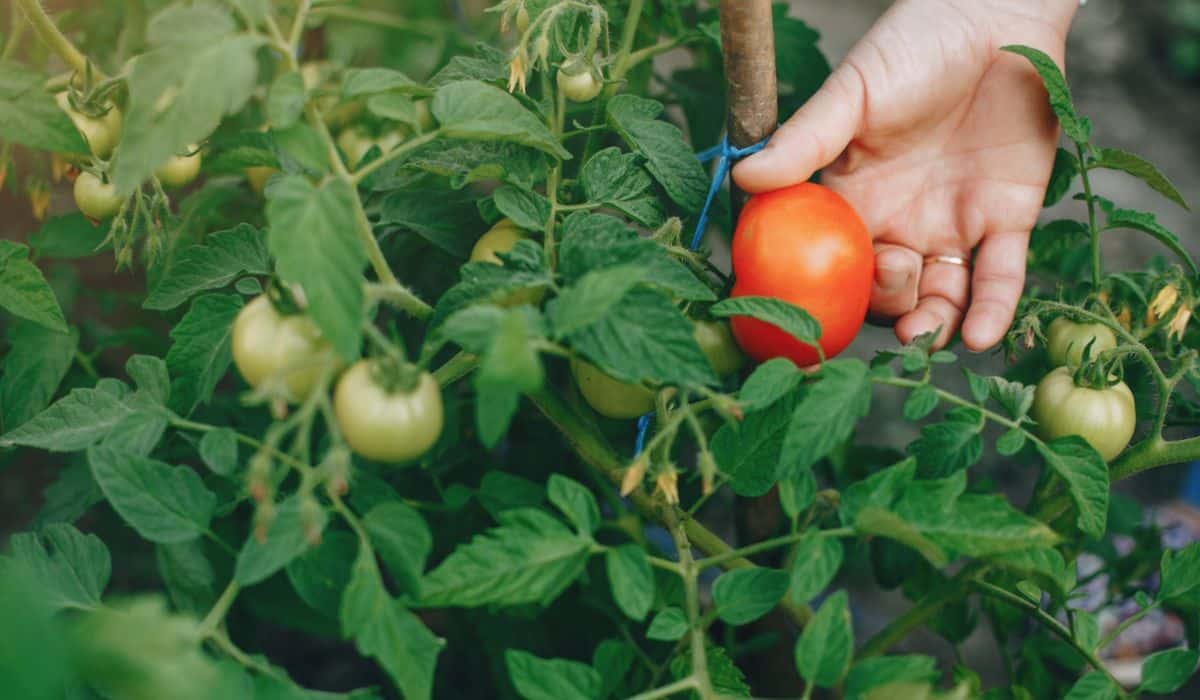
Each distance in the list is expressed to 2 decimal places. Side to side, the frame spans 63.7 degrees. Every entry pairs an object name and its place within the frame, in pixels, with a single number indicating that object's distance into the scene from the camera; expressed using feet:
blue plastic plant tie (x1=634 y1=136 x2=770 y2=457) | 3.16
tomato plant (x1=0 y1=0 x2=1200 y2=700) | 2.02
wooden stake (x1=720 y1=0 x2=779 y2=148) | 2.92
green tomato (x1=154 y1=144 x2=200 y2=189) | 3.30
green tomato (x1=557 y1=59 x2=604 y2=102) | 2.89
